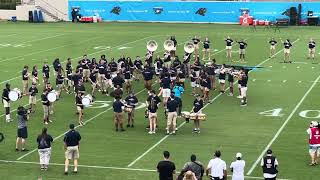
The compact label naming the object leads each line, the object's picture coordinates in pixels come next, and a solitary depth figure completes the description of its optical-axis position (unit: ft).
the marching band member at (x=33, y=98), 93.61
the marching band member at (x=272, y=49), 143.48
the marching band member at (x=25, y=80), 106.60
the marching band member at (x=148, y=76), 107.96
